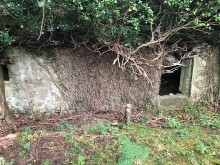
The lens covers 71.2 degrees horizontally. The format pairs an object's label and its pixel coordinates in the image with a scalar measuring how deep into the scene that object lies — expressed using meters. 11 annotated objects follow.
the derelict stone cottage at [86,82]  4.17
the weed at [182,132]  3.21
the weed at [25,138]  2.71
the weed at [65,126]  3.38
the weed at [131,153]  2.24
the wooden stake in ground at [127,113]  3.65
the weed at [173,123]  3.65
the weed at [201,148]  2.75
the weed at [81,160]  2.47
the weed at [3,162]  2.48
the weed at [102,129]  3.16
